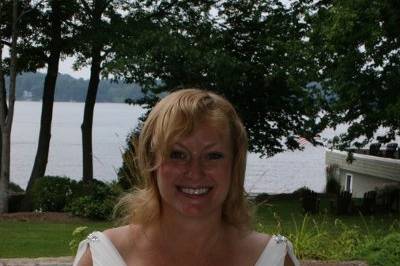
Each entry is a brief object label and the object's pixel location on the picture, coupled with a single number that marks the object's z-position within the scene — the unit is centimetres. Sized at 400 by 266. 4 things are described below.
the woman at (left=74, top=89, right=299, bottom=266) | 214
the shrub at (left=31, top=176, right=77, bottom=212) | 1850
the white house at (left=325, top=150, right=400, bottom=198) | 2819
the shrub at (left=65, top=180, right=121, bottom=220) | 1636
